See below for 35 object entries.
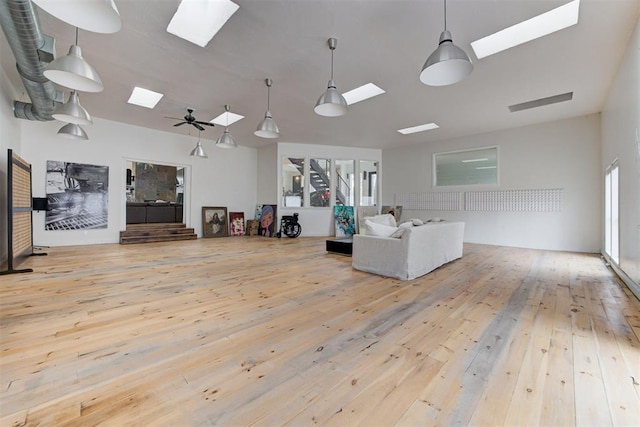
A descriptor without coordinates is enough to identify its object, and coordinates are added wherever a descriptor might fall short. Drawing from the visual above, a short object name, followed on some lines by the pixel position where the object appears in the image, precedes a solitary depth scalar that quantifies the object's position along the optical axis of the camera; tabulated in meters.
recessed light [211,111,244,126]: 6.61
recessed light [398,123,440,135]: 7.22
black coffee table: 5.69
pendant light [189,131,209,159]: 6.63
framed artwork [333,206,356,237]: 9.53
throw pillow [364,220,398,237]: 4.29
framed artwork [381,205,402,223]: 9.51
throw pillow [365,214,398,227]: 5.53
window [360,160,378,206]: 10.06
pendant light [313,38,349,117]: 3.48
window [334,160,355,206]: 9.82
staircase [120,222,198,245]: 7.35
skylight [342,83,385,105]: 5.04
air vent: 5.33
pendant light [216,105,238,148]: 5.83
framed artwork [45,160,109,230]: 6.39
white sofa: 3.85
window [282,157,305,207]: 9.36
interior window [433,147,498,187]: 7.75
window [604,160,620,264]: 4.58
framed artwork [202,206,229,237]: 8.86
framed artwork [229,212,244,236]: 9.45
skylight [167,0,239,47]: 3.02
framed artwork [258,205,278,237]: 9.17
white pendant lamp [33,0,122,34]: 1.71
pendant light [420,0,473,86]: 2.40
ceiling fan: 6.00
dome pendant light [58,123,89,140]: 5.12
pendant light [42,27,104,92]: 2.66
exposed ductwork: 2.57
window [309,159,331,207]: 9.56
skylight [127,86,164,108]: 5.42
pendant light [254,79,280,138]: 4.61
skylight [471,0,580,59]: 3.12
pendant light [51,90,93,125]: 3.73
